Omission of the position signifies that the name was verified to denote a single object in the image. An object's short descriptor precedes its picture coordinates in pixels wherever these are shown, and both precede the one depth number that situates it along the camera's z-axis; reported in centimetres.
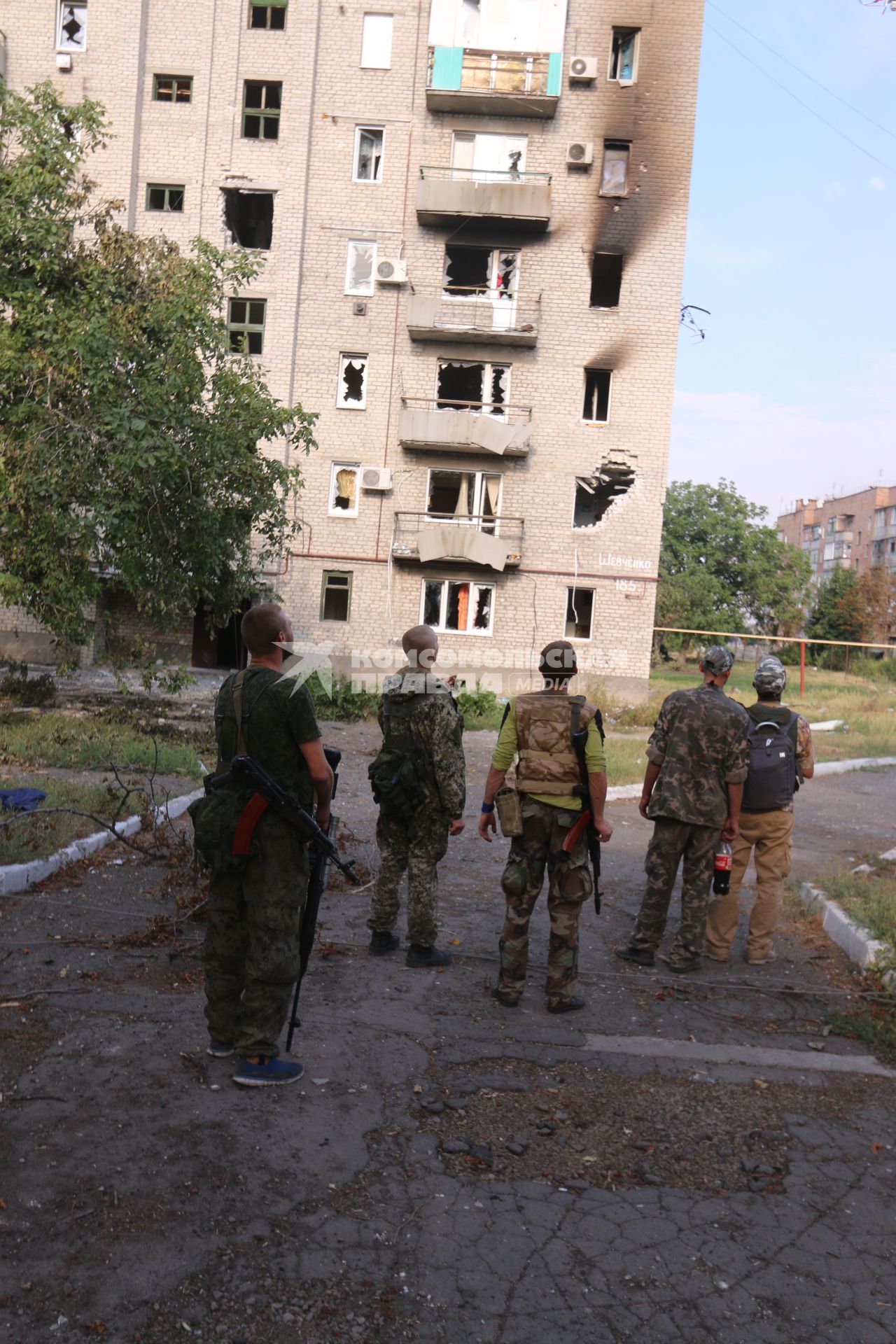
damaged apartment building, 2448
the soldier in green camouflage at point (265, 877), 411
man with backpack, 629
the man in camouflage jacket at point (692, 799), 596
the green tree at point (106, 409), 1274
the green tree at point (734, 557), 5841
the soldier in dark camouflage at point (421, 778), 564
